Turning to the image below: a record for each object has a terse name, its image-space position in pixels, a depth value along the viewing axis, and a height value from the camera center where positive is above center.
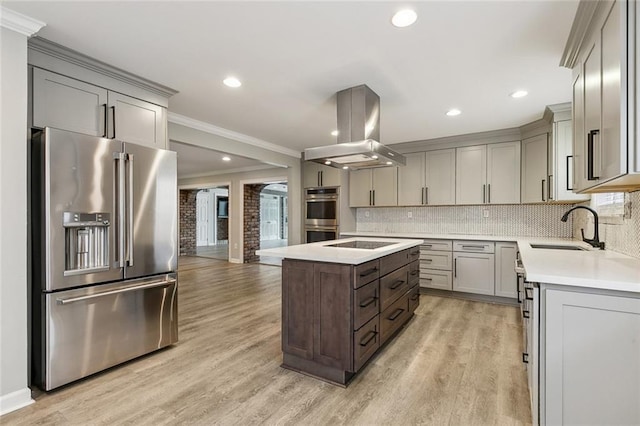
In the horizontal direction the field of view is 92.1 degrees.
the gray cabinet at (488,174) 4.33 +0.55
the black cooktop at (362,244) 3.01 -0.34
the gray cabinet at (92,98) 2.15 +0.90
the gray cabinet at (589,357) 1.31 -0.65
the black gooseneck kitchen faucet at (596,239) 2.65 -0.25
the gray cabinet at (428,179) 4.80 +0.52
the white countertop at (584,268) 1.33 -0.31
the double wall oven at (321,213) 5.61 -0.03
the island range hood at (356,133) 2.73 +0.74
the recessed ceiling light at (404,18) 1.84 +1.19
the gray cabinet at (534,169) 3.95 +0.56
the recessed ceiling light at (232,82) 2.78 +1.19
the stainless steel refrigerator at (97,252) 2.06 -0.31
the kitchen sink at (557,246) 3.04 -0.37
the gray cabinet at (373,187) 5.27 +0.43
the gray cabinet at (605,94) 1.24 +0.56
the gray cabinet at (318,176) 5.64 +0.67
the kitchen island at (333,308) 2.17 -0.72
